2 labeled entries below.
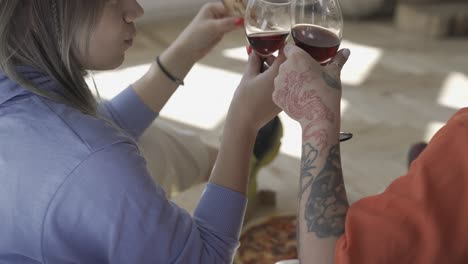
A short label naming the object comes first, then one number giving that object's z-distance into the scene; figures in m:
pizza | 2.05
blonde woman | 1.09
